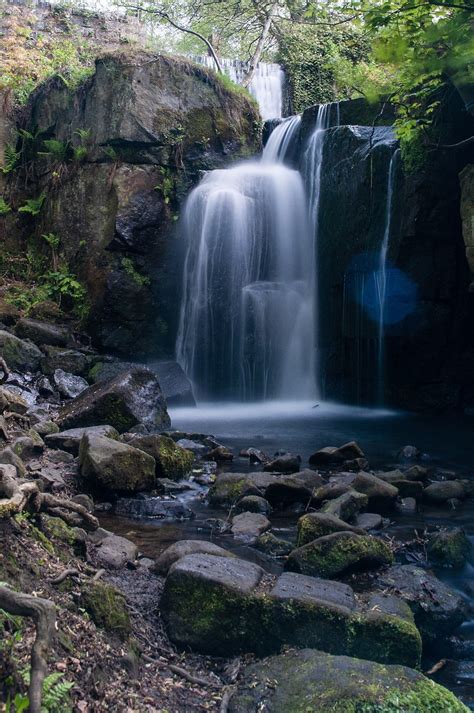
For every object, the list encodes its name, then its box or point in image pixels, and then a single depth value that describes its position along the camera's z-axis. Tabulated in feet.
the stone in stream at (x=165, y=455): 26.00
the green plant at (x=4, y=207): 55.67
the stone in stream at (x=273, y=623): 12.48
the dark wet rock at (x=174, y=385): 44.21
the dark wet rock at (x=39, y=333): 44.55
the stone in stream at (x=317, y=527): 17.95
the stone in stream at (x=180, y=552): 15.70
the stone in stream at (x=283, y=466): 27.66
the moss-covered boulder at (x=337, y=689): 9.95
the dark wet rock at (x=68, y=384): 39.27
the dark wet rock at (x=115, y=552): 15.31
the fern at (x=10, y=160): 57.26
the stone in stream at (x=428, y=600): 14.42
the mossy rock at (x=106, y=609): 11.25
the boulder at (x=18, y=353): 40.60
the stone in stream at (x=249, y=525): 19.91
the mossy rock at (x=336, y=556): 16.29
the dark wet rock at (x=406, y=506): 22.71
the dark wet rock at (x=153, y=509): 21.86
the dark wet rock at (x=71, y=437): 27.14
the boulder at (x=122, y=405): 32.01
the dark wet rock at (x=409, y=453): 31.81
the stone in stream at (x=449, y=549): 18.16
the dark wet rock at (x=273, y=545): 18.33
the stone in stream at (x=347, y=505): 20.43
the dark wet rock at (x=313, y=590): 12.98
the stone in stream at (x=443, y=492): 23.88
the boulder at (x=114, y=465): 22.68
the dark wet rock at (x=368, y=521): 20.54
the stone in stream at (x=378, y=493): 22.62
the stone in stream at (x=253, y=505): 22.26
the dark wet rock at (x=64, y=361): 41.19
